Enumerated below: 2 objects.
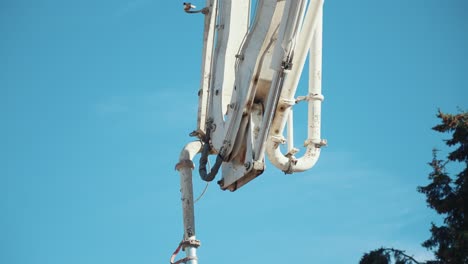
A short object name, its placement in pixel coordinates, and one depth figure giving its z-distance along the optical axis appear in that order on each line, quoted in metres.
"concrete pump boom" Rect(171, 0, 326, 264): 15.30
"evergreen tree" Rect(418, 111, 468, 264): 26.94
